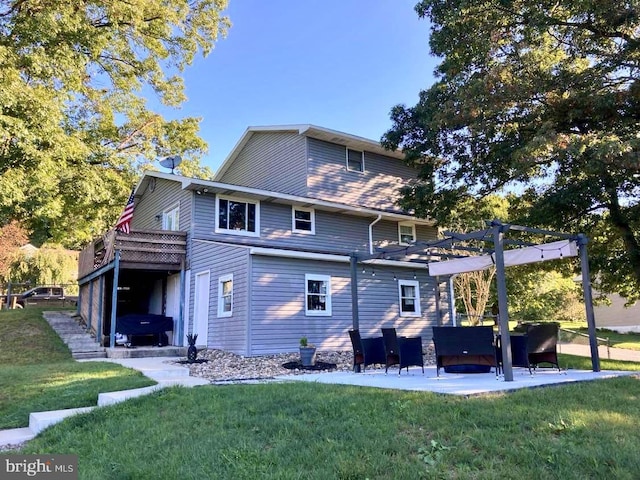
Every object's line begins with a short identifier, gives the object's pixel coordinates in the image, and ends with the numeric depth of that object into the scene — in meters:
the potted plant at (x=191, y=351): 11.24
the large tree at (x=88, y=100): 14.50
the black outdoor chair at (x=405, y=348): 8.18
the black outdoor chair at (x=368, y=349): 8.98
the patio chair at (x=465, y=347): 7.52
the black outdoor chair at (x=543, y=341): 8.06
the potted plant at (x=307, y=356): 10.51
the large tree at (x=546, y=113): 10.27
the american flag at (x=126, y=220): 13.21
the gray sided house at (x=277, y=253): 12.83
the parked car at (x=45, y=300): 21.50
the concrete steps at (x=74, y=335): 12.82
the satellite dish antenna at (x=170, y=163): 16.80
